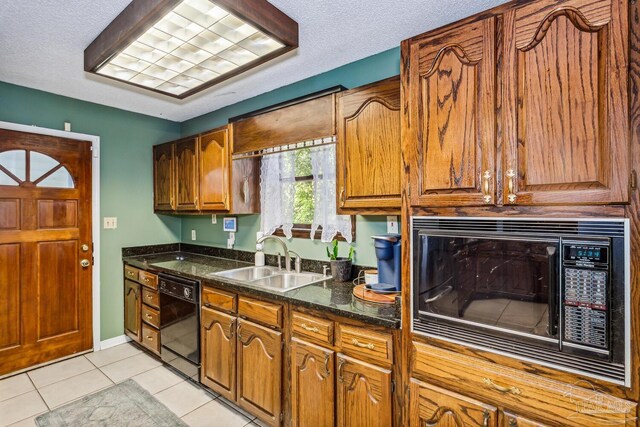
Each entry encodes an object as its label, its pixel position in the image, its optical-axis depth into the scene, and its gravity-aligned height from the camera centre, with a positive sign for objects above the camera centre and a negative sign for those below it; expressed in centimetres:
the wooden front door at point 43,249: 273 -34
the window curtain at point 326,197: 241 +11
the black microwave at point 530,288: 103 -29
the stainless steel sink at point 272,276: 253 -54
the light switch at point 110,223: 329 -12
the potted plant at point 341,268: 228 -41
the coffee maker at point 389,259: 182 -28
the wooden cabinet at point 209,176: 278 +32
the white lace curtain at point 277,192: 278 +17
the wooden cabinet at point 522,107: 104 +38
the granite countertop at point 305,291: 157 -50
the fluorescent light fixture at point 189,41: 158 +99
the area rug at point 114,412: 213 -141
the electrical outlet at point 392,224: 210 -9
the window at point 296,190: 249 +18
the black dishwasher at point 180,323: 248 -92
